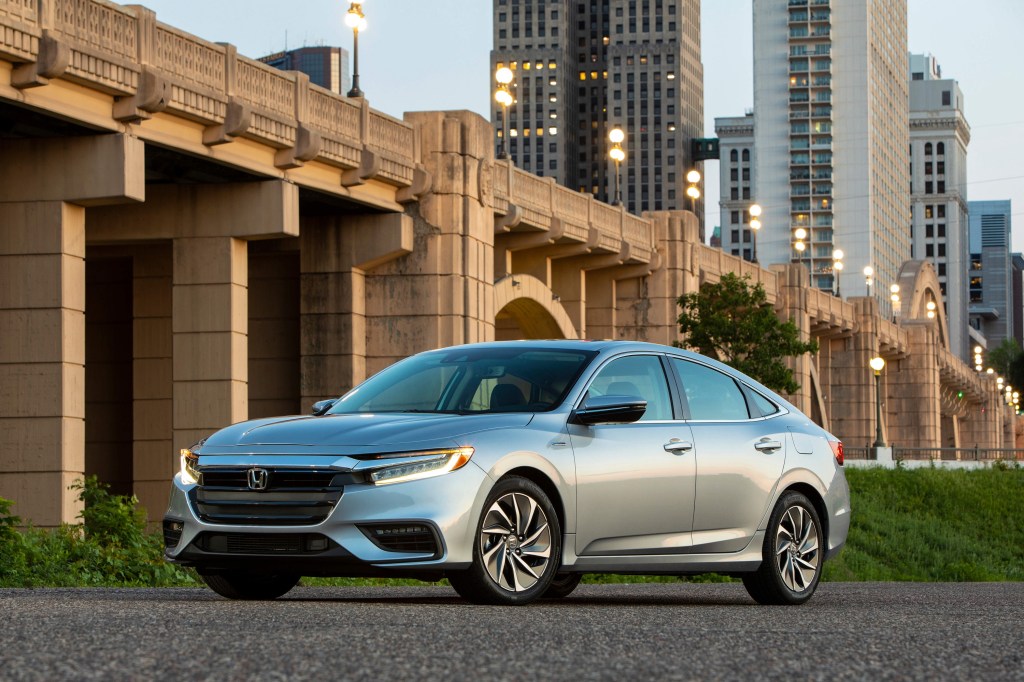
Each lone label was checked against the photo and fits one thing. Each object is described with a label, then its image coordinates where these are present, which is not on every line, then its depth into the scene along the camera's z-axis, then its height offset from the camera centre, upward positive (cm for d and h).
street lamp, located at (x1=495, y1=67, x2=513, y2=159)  3643 +590
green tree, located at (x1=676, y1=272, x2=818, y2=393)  4797 +100
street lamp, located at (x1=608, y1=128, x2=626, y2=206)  4428 +566
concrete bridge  2292 +220
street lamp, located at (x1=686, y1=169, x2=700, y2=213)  5056 +531
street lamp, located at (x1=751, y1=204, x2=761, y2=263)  5949 +525
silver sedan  888 -60
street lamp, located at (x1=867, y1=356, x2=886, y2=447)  5859 -104
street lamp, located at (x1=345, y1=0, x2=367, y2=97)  3039 +601
